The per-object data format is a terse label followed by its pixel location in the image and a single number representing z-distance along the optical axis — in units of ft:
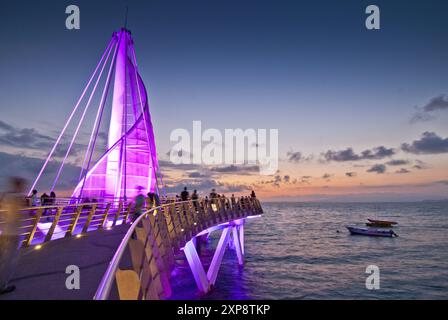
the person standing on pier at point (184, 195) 73.56
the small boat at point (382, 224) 277.44
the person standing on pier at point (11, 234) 20.17
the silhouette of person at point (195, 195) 87.96
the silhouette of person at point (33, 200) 66.05
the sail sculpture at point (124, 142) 129.70
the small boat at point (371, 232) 217.15
